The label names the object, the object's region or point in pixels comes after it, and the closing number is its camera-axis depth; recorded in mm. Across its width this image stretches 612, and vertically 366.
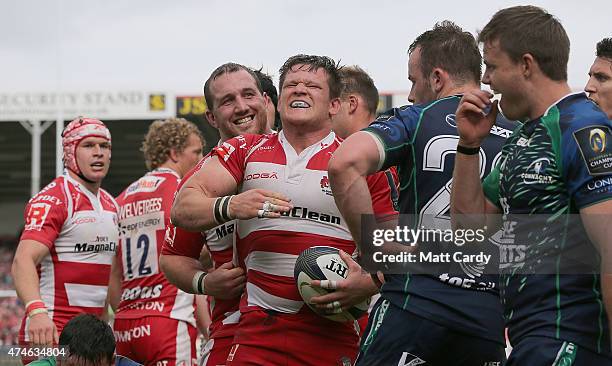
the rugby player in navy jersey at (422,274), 8172
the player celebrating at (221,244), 10359
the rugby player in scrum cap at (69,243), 13766
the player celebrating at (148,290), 14953
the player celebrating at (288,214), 9508
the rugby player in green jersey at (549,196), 6652
